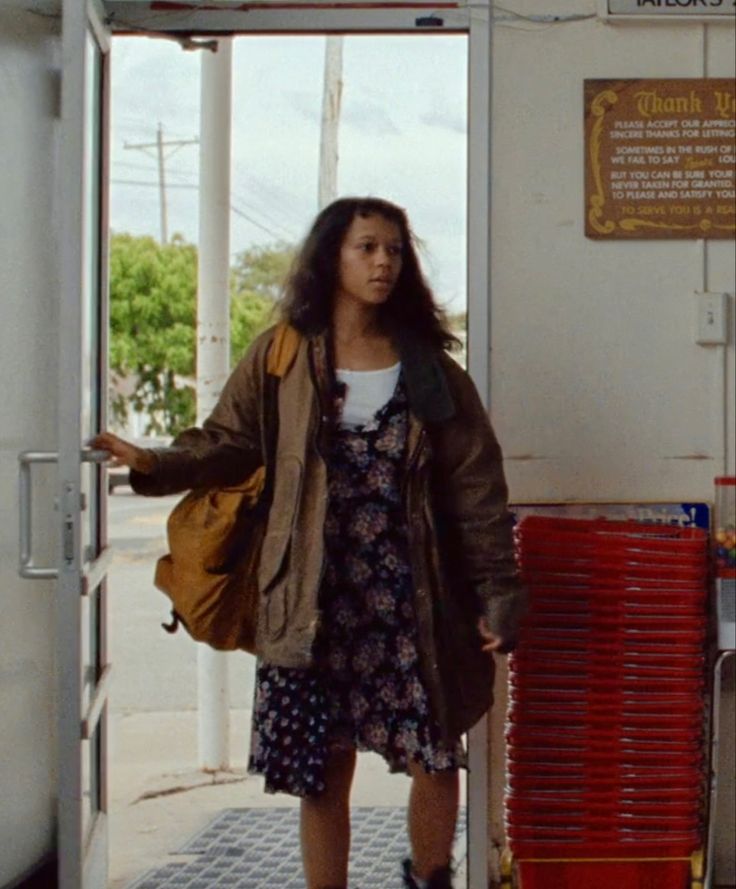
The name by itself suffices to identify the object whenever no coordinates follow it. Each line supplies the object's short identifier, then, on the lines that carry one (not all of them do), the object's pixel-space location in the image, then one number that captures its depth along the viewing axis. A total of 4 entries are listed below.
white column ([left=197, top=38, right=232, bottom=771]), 5.71
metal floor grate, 3.94
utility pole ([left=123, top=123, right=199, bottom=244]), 23.97
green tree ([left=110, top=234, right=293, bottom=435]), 22.69
